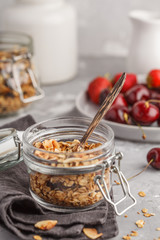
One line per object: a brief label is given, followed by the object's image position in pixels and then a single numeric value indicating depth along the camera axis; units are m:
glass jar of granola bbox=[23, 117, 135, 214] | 0.45
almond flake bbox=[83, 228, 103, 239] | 0.44
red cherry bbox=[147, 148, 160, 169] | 0.56
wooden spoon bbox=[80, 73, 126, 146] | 0.48
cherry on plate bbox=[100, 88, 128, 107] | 0.69
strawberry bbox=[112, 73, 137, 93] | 0.74
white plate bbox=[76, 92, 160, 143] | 0.63
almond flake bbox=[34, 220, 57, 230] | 0.44
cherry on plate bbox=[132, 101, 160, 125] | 0.64
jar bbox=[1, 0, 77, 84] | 0.84
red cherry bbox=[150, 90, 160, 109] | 0.68
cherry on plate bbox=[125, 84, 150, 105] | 0.70
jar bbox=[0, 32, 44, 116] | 0.70
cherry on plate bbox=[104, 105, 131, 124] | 0.66
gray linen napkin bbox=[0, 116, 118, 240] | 0.44
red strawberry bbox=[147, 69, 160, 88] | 0.71
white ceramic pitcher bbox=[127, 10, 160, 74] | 0.81
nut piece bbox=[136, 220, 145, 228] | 0.46
